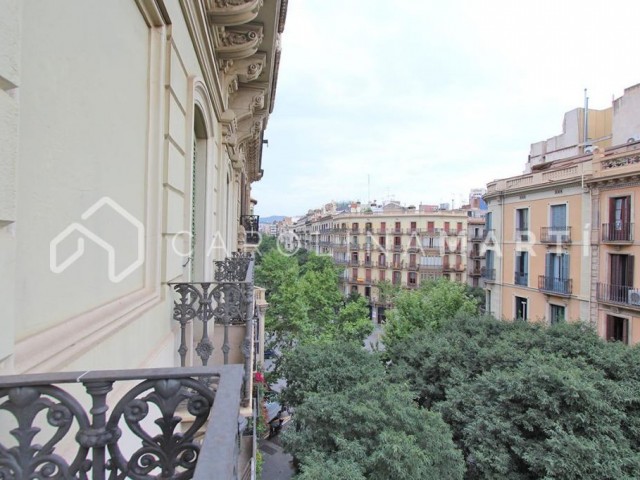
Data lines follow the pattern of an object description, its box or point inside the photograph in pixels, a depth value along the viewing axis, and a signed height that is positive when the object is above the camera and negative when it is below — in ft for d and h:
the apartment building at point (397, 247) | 130.93 -0.60
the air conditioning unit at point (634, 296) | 45.34 -6.22
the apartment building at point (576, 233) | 48.11 +2.16
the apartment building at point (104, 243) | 4.16 -0.01
